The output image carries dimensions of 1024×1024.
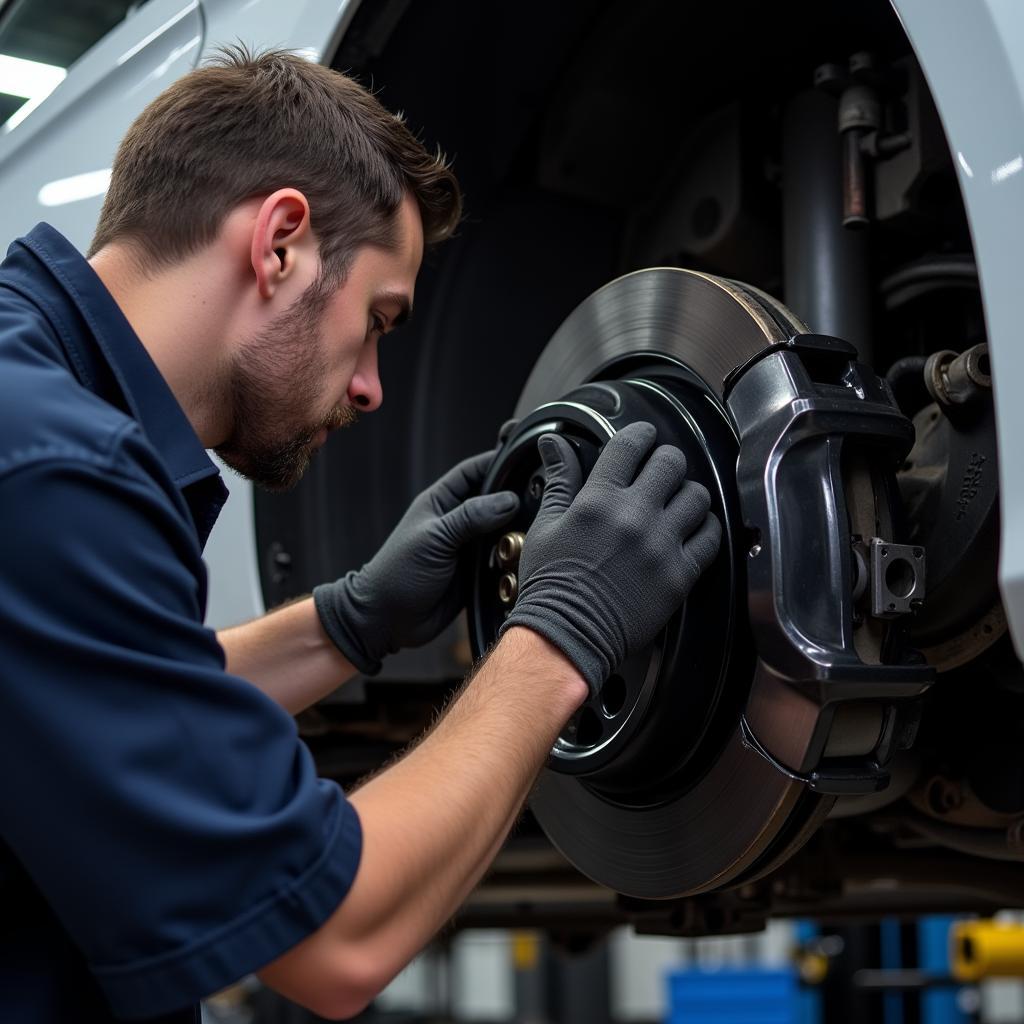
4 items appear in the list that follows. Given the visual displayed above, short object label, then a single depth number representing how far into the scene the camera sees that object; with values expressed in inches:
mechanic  24.5
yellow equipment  87.7
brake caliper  30.5
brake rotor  33.7
